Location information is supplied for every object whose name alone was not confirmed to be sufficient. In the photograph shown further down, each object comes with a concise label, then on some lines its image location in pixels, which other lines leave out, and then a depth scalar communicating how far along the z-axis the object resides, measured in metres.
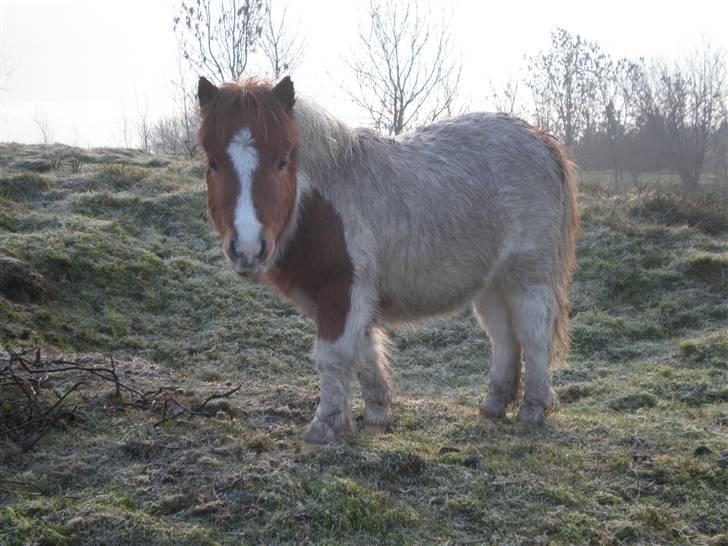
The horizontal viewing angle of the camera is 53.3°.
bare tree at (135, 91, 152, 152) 37.44
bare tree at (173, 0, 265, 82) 24.17
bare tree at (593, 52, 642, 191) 35.62
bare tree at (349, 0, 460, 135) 25.94
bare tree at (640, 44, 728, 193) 33.81
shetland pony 4.09
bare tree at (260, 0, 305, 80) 25.14
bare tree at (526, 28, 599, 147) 34.00
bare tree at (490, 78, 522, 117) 31.66
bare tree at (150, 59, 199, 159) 37.88
